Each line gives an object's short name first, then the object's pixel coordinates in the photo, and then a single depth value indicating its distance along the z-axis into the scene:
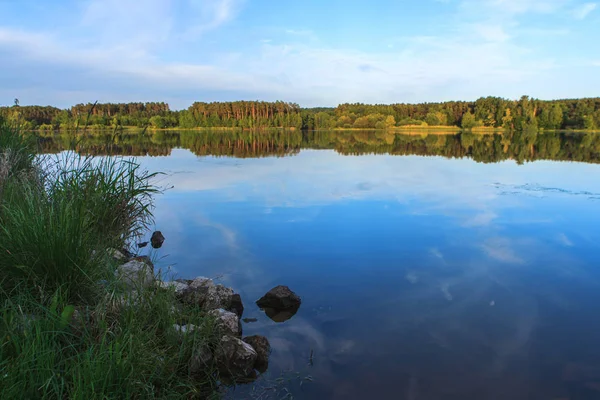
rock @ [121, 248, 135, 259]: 7.89
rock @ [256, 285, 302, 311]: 6.49
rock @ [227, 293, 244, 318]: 6.20
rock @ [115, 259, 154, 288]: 4.71
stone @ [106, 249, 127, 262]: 6.65
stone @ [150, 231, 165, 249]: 9.77
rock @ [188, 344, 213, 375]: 4.36
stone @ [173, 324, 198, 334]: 4.49
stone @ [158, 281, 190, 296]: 5.87
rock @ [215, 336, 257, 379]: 4.64
